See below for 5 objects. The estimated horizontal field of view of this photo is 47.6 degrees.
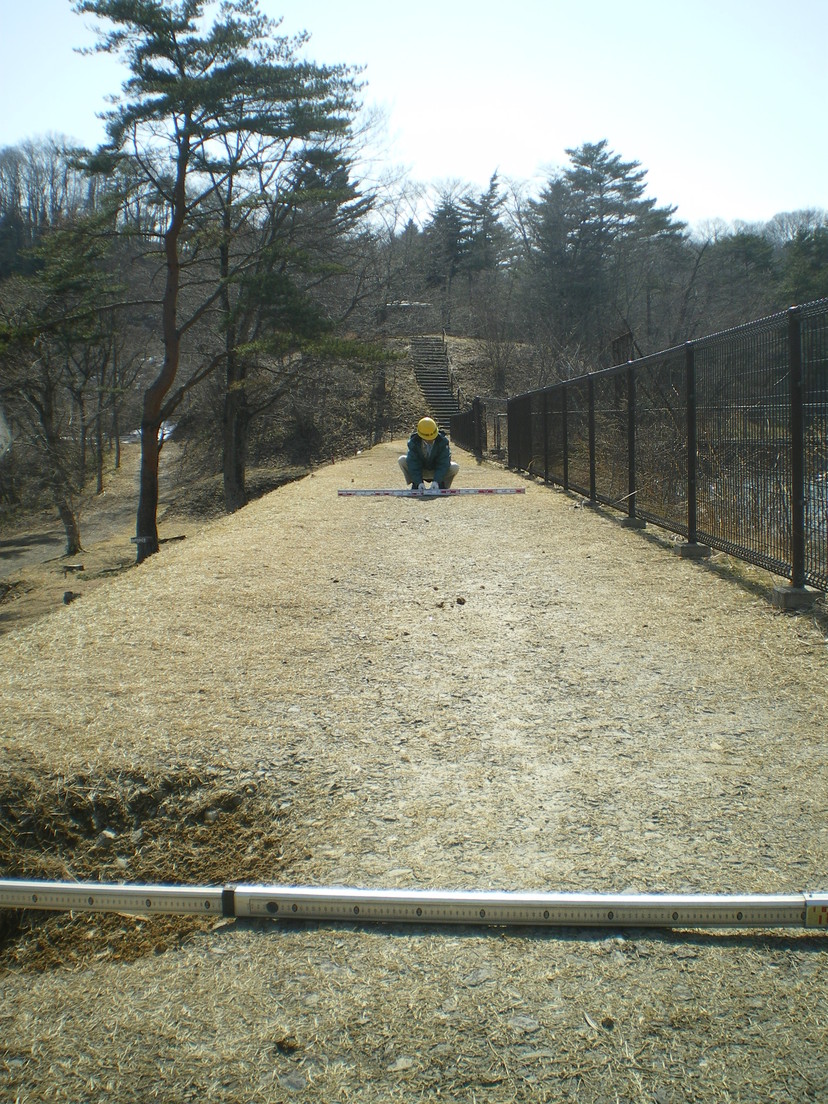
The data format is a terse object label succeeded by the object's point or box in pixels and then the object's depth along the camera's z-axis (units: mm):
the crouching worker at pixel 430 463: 16203
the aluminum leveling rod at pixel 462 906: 2852
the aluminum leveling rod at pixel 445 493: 16041
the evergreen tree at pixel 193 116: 19891
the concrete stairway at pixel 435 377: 46062
